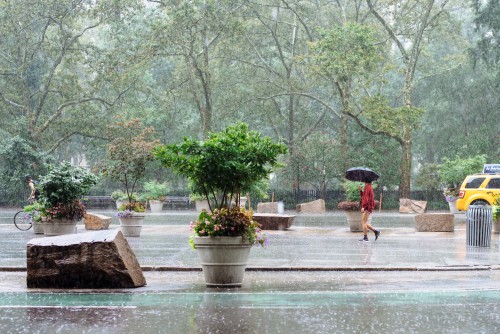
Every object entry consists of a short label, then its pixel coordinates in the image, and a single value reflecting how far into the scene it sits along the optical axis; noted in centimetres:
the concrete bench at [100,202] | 5732
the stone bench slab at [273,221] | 2902
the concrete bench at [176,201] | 5747
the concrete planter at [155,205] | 5329
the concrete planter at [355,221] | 2809
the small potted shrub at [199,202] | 4128
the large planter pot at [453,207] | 4775
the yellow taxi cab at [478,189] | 3866
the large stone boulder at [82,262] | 1273
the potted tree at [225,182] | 1303
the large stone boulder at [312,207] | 5059
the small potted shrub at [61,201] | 2422
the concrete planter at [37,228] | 2603
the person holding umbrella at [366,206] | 2367
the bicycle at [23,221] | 2866
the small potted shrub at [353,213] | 2805
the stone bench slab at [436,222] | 2769
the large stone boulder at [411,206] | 4997
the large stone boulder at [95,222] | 2850
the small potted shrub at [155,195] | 5344
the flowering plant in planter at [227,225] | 1300
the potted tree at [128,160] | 2623
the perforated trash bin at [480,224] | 2134
